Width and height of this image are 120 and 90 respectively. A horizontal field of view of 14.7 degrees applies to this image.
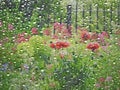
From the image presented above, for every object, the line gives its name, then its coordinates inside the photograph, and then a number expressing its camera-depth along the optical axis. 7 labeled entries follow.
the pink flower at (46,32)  7.41
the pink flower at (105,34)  7.40
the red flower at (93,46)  6.47
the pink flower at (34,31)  7.53
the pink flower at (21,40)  7.00
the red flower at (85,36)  6.87
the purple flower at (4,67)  6.29
